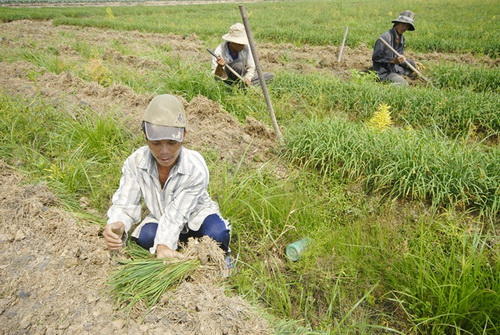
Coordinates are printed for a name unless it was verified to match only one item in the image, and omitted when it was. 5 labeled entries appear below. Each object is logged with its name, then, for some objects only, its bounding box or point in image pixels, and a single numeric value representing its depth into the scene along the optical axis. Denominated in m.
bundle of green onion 1.78
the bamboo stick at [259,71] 3.27
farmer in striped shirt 1.91
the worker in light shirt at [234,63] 5.26
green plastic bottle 2.52
